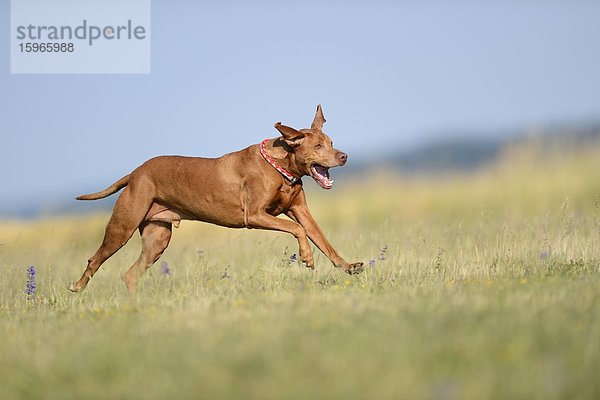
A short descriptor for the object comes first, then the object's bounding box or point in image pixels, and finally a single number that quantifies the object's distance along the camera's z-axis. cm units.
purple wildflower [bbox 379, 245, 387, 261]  1838
